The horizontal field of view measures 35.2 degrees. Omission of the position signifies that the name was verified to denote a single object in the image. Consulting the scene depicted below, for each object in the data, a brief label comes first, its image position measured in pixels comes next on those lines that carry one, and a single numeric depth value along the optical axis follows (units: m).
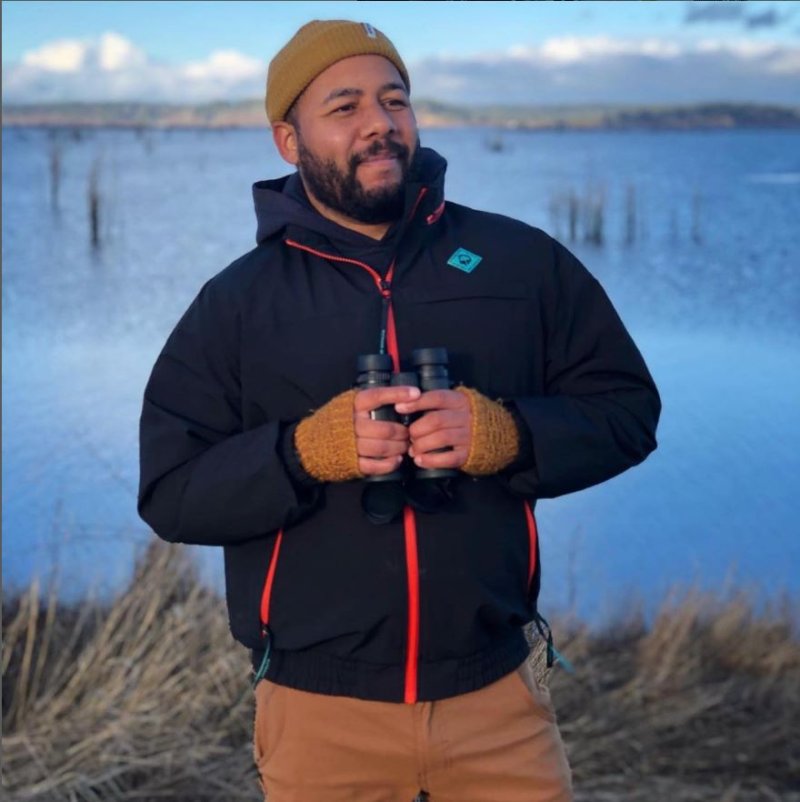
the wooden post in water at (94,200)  16.55
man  1.95
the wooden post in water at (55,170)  18.73
